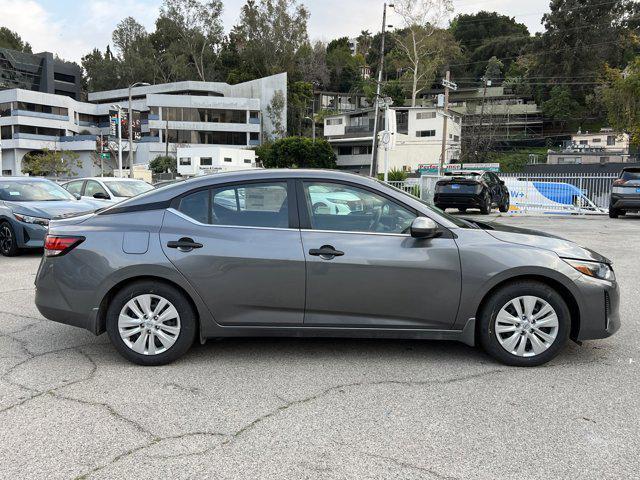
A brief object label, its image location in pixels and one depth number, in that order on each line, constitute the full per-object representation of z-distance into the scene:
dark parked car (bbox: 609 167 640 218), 17.41
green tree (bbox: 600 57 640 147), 43.28
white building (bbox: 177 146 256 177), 60.41
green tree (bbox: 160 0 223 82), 89.75
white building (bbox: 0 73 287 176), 72.56
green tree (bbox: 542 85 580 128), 74.06
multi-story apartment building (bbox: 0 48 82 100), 81.75
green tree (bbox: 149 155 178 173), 67.19
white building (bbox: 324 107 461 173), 60.84
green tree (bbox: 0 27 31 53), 100.00
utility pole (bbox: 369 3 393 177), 30.41
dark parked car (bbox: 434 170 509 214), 18.75
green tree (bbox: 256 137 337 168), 57.44
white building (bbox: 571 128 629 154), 65.69
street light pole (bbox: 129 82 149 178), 35.72
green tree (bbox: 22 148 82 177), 58.75
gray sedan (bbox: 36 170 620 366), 4.15
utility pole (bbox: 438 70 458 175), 31.41
